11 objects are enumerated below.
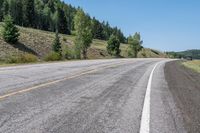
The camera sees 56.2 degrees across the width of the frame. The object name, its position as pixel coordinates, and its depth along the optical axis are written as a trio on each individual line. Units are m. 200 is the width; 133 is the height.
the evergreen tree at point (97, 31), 91.66
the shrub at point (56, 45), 37.81
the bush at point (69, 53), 36.93
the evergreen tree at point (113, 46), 54.65
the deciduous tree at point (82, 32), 40.44
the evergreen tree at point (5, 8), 70.38
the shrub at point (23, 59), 19.34
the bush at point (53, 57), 23.74
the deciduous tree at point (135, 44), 64.23
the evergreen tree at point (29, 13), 67.61
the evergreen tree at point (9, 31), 39.33
